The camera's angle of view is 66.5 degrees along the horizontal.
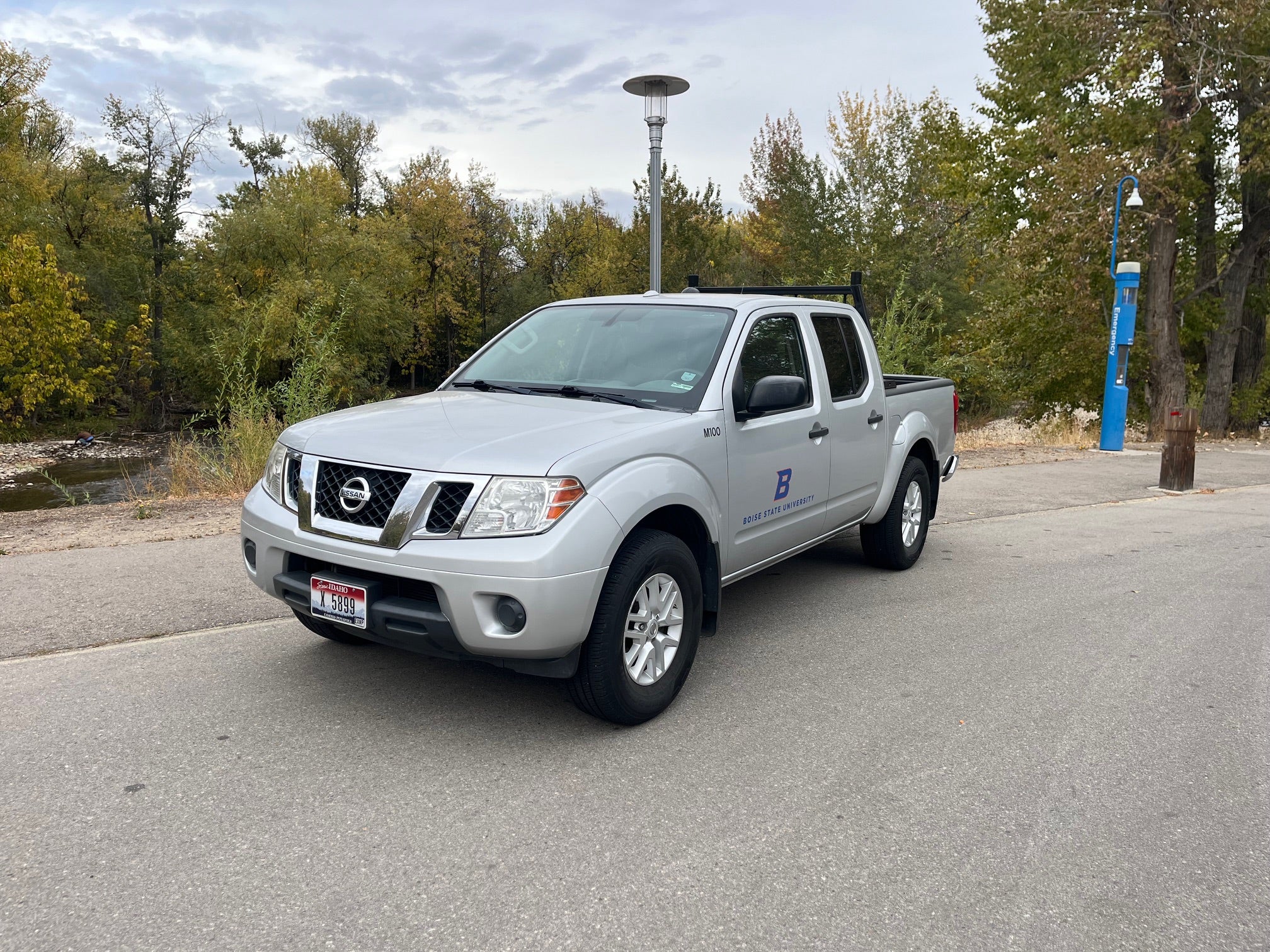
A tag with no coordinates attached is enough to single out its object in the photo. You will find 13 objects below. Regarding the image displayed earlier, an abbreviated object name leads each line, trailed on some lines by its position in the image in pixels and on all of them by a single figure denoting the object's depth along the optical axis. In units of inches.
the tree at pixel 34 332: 1142.3
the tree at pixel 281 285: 1396.4
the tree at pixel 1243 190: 727.7
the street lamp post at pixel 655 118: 473.1
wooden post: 478.3
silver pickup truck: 142.4
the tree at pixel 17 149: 1233.4
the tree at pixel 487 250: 2060.8
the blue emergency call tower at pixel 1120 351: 649.6
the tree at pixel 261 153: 1845.5
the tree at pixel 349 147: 2118.6
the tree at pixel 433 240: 1950.1
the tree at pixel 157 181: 1398.9
